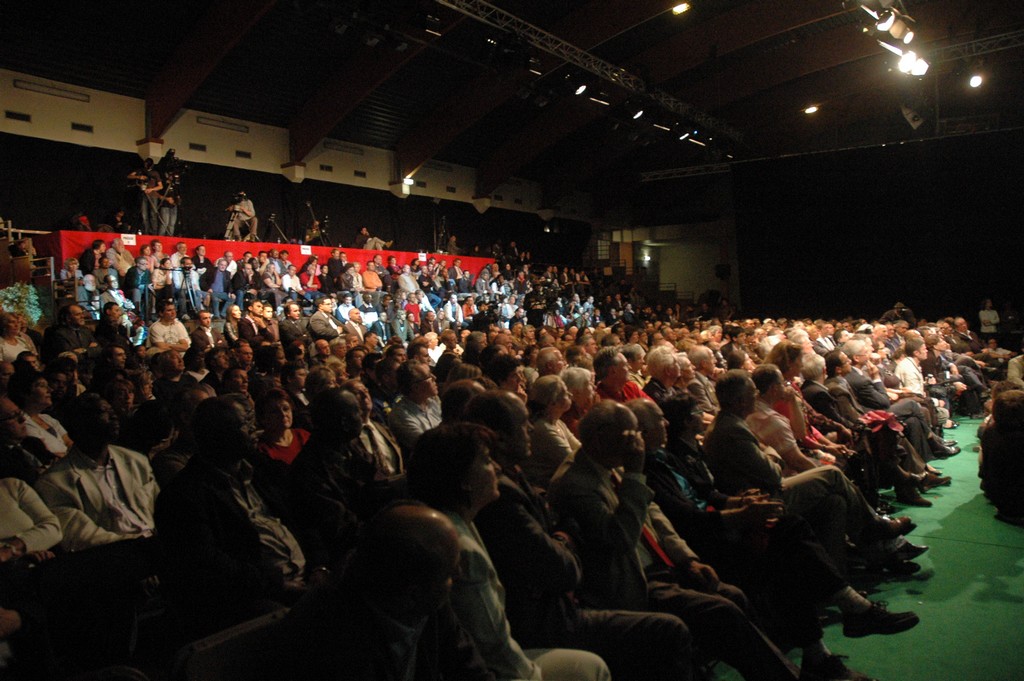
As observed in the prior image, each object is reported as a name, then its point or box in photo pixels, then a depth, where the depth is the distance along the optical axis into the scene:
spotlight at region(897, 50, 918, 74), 9.56
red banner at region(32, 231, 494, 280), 9.23
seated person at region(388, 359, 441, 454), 3.45
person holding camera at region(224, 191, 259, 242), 12.77
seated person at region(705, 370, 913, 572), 3.12
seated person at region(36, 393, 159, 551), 2.50
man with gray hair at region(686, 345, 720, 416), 5.07
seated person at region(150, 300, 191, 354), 7.57
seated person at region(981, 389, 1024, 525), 3.93
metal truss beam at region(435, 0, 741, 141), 10.84
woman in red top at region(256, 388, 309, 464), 2.99
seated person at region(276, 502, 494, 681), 1.22
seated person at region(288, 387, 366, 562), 2.46
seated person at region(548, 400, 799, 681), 2.21
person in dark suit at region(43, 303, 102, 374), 6.26
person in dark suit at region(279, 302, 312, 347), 8.27
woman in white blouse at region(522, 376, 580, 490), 2.85
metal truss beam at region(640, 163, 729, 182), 19.67
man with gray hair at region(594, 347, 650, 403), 4.15
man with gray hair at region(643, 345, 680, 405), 4.21
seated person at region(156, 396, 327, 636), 1.96
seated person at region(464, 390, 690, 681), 1.88
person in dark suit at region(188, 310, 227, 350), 5.29
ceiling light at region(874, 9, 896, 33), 9.02
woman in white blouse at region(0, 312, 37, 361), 5.83
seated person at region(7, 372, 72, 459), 3.69
